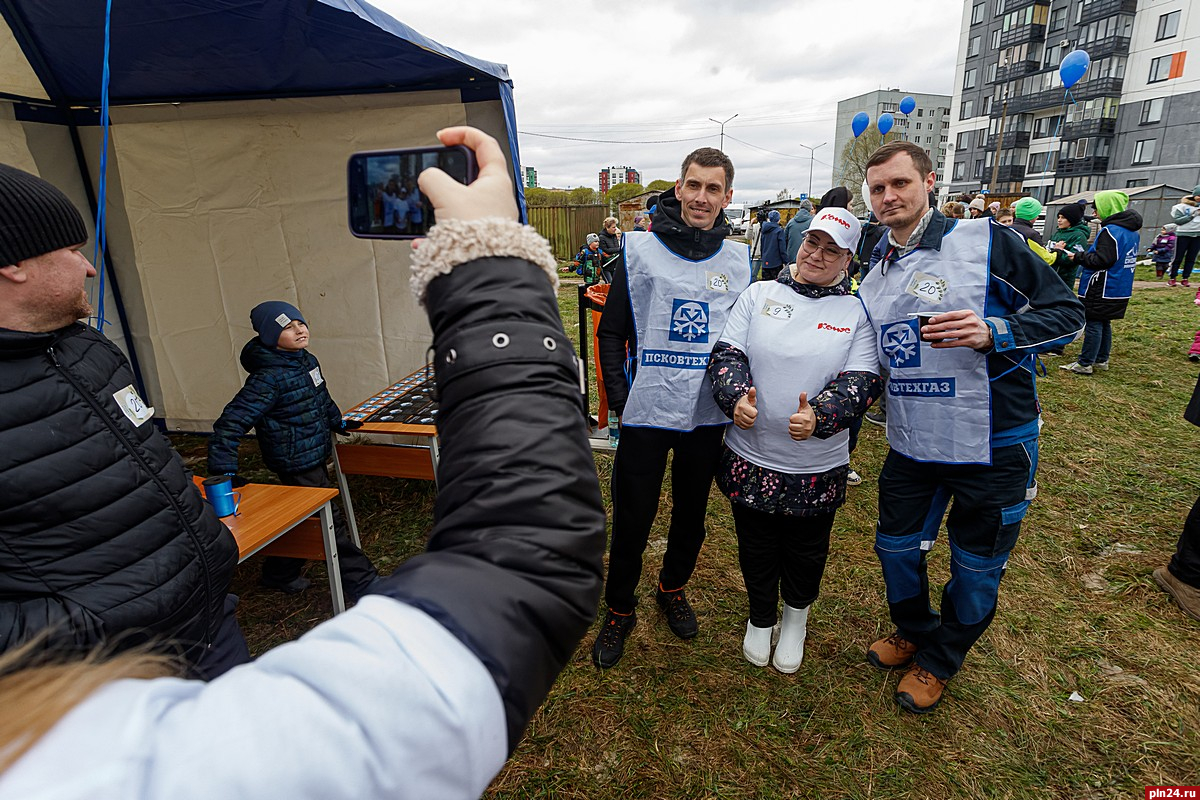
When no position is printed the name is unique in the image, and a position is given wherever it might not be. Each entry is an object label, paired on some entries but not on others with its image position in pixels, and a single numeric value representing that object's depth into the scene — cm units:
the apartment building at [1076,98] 2888
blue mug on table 237
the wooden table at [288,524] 241
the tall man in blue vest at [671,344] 259
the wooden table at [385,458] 386
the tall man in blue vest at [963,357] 213
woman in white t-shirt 226
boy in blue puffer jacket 279
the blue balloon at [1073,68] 1251
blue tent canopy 287
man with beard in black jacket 134
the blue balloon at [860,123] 1393
